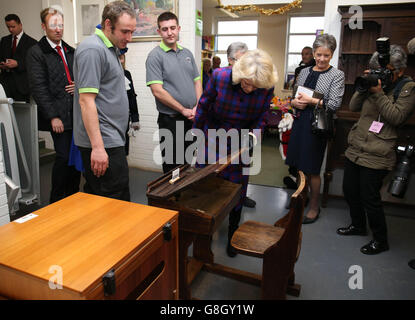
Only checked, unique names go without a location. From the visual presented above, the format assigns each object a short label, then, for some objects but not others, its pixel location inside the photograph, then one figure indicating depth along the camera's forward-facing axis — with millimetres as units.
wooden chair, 1453
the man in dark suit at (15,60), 3904
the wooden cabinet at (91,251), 921
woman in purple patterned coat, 1803
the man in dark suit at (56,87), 2596
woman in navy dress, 2643
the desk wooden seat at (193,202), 1478
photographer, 2191
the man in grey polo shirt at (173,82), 2768
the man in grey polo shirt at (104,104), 1655
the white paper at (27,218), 1227
